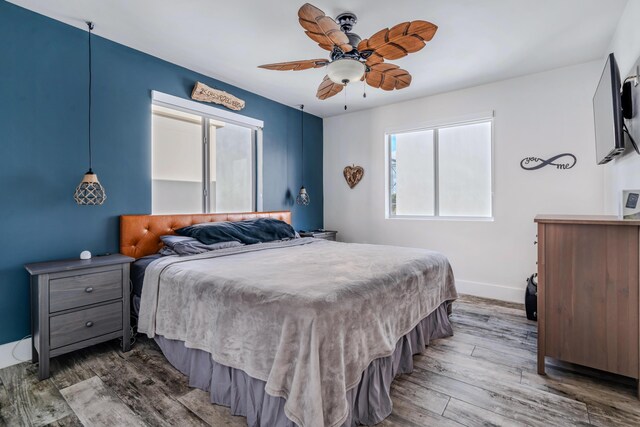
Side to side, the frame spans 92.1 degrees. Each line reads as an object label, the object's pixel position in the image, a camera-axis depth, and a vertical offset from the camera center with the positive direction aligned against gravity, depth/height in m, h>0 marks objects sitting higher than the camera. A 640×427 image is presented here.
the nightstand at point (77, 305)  2.06 -0.65
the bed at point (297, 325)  1.39 -0.63
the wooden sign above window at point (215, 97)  3.40 +1.38
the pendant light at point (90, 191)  2.50 +0.20
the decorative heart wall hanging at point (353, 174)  4.99 +0.65
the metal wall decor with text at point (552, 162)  3.39 +0.58
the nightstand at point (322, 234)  4.50 -0.30
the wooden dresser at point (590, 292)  1.85 -0.50
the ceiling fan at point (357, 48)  1.92 +1.17
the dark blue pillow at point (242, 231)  3.01 -0.18
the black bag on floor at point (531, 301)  3.06 -0.88
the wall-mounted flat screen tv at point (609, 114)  2.01 +0.70
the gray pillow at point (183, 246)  2.73 -0.29
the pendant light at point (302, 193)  4.79 +0.33
